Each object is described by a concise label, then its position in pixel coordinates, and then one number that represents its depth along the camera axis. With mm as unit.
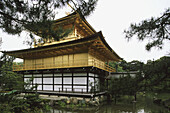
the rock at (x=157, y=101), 12727
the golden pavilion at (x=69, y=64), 11930
